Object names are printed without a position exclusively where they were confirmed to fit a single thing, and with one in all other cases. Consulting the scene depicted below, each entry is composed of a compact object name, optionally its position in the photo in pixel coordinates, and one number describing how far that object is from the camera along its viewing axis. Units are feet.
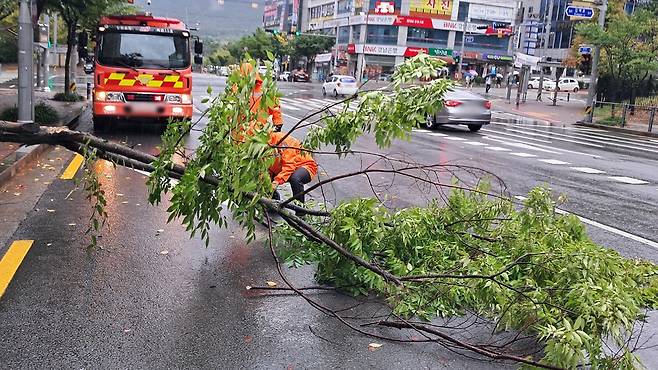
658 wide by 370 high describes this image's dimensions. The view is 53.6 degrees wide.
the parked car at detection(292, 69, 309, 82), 248.73
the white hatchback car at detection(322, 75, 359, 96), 135.85
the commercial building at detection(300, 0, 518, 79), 269.85
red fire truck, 46.34
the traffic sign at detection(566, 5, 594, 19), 95.30
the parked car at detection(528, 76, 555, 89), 235.61
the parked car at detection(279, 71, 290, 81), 243.68
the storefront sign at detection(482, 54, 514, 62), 286.25
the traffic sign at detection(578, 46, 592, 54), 112.06
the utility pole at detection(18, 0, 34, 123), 39.04
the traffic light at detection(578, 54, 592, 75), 115.44
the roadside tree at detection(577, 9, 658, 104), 91.91
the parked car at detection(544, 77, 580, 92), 223.45
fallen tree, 13.01
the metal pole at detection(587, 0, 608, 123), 97.48
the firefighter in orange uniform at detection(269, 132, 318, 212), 21.22
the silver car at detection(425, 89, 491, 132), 68.33
